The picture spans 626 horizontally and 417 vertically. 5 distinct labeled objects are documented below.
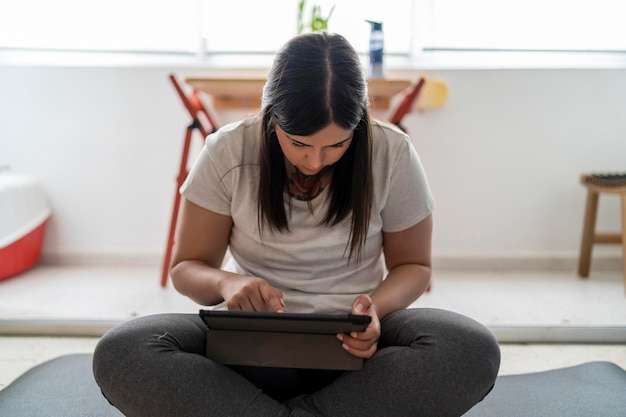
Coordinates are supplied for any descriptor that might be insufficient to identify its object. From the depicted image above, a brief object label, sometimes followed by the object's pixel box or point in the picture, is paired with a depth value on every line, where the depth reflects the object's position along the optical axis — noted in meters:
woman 0.82
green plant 2.02
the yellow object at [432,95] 2.28
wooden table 1.80
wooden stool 2.08
